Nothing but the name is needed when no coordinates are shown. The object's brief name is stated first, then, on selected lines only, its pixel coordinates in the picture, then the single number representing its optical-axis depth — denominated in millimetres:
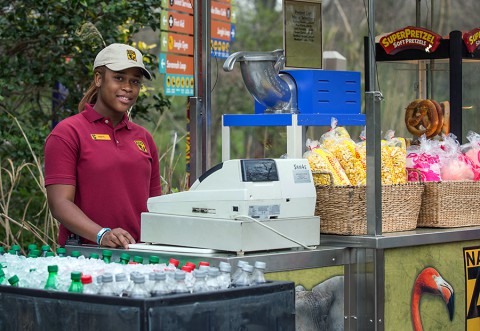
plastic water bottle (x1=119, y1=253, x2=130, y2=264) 3475
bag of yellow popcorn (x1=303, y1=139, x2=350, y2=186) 4121
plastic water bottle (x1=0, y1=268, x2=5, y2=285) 3262
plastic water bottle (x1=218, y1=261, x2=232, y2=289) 3076
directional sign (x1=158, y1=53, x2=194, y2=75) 7918
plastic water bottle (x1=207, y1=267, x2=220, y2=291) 3035
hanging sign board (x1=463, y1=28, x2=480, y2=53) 5129
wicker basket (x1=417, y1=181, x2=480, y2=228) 4352
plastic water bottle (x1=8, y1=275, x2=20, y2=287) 3160
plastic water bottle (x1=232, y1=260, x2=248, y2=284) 3166
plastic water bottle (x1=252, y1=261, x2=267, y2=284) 3207
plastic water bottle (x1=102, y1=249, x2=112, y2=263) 3503
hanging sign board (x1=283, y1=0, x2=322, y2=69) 4711
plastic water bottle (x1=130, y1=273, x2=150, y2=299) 2859
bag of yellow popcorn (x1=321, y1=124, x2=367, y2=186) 4203
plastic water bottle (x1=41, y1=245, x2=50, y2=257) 3667
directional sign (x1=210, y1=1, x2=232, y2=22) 8961
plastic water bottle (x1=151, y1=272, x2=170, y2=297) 2891
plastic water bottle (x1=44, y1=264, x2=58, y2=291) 3076
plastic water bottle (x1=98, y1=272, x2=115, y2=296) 2938
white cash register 3588
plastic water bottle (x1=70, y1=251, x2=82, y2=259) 3567
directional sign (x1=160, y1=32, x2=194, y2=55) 7924
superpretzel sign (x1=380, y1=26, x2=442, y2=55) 5137
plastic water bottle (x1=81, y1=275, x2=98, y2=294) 2971
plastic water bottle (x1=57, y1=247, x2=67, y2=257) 3689
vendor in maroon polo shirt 4043
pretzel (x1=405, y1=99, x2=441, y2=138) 5055
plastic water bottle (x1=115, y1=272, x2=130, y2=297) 2918
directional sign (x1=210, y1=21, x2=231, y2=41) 8828
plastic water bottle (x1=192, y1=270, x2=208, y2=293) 2996
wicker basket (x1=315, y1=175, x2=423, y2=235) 4051
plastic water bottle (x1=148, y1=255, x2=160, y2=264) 3380
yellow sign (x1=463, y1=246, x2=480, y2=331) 4340
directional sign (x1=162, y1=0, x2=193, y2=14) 7421
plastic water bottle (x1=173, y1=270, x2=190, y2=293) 2939
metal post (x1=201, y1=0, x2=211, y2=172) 4719
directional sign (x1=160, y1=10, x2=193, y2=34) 7641
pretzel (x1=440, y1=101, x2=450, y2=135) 5141
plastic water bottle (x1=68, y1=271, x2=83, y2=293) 2983
